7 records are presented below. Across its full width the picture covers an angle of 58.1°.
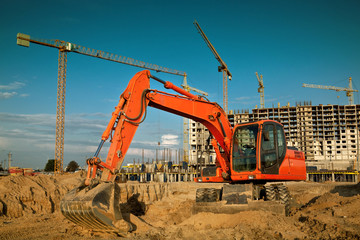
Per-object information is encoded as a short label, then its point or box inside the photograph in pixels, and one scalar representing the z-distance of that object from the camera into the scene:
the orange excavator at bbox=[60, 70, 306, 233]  8.91
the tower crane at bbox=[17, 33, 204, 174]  48.47
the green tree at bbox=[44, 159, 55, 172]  77.16
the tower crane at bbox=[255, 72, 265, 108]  111.81
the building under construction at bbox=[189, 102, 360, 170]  91.69
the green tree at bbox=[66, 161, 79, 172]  82.75
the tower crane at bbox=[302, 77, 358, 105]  110.90
